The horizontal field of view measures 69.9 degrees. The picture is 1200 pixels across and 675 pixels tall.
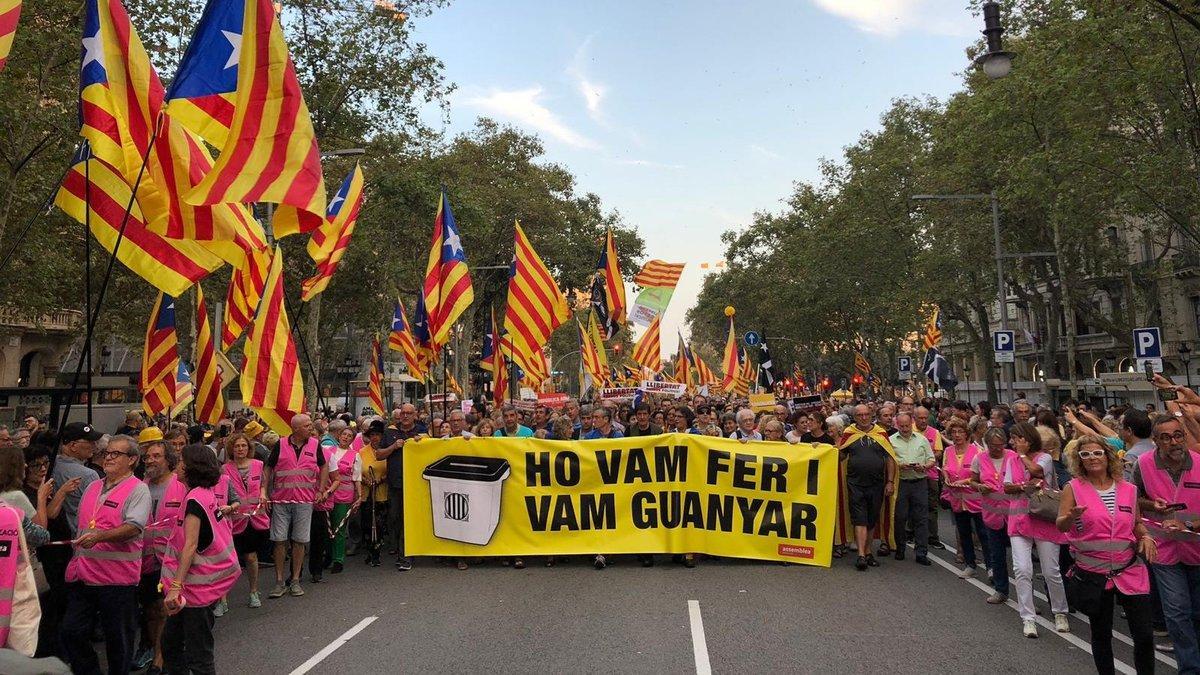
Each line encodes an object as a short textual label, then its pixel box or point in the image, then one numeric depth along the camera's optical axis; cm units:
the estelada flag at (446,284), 1329
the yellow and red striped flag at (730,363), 3341
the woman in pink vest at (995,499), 760
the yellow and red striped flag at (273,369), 830
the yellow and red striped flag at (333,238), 1217
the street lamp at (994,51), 1115
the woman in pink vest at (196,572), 500
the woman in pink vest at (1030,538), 685
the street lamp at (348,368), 3844
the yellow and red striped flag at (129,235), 784
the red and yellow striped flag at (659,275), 2258
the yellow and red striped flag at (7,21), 621
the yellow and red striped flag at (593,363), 2626
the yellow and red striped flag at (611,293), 2034
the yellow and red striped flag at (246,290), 1209
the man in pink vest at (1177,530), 532
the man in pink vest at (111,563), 523
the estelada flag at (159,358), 1347
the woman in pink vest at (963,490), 862
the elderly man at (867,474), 967
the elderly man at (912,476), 1006
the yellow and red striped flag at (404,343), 2270
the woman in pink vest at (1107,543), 523
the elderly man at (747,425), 1075
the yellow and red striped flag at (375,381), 2347
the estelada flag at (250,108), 715
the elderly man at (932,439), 1106
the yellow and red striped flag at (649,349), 2617
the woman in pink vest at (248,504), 785
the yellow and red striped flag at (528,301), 1523
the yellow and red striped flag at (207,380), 1192
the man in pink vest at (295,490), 855
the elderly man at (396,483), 1009
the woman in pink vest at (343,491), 949
